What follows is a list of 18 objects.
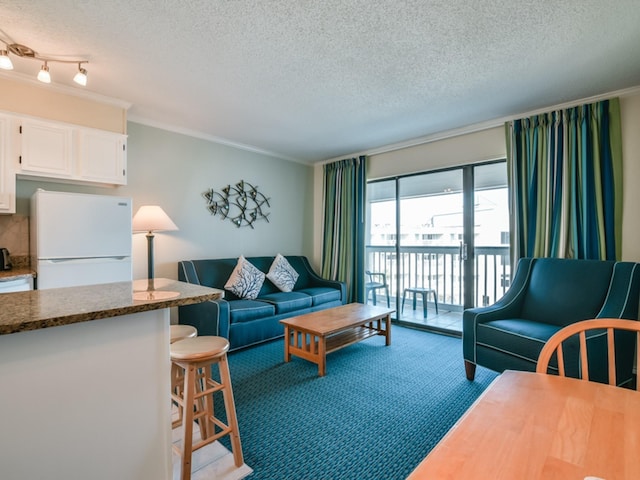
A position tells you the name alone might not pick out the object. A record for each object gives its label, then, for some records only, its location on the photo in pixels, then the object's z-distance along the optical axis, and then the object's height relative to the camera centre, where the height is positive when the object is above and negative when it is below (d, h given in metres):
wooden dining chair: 1.11 -0.35
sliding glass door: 3.82 +0.01
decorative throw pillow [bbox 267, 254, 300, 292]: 4.36 -0.45
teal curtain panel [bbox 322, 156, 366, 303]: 4.76 +0.28
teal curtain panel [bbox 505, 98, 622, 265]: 2.86 +0.56
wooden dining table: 0.63 -0.45
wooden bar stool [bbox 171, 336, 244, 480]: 1.51 -0.76
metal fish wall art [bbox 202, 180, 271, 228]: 4.22 +0.54
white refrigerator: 2.47 +0.04
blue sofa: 3.26 -0.73
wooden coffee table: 2.85 -0.82
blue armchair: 2.27 -0.56
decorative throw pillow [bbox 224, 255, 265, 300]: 3.85 -0.47
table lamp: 3.16 +0.22
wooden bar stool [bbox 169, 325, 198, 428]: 1.87 -0.60
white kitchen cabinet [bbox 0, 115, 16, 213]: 2.47 +0.58
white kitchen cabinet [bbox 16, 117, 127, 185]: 2.58 +0.78
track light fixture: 2.08 +1.32
